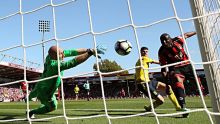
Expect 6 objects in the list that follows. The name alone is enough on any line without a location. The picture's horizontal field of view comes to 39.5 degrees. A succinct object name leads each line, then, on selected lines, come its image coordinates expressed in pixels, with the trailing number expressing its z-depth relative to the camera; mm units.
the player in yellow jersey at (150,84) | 6590
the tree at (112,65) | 57644
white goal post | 2581
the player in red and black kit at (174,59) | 5522
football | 5203
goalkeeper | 4895
